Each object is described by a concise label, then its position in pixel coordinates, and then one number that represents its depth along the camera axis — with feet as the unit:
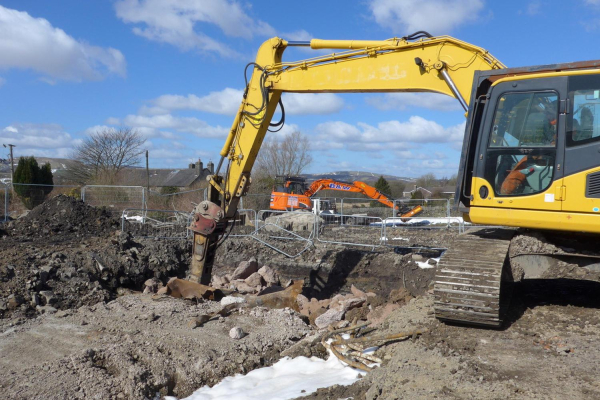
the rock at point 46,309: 25.93
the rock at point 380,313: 23.22
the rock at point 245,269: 35.24
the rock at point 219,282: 33.63
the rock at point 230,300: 27.63
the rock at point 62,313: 24.84
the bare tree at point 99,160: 122.72
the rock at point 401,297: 25.66
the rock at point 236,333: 22.15
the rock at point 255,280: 33.67
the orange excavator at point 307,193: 71.46
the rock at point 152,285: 31.55
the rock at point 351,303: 25.94
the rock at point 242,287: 32.63
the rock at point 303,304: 27.66
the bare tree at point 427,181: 184.96
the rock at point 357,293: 30.10
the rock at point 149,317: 24.03
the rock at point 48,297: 27.07
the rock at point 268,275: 34.81
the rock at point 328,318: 24.53
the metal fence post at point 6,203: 56.04
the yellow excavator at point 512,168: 16.26
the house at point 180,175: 161.89
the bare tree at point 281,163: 149.18
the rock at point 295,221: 56.24
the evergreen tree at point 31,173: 98.82
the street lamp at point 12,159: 127.65
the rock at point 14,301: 25.59
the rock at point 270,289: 32.01
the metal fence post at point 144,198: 59.62
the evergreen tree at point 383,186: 133.98
